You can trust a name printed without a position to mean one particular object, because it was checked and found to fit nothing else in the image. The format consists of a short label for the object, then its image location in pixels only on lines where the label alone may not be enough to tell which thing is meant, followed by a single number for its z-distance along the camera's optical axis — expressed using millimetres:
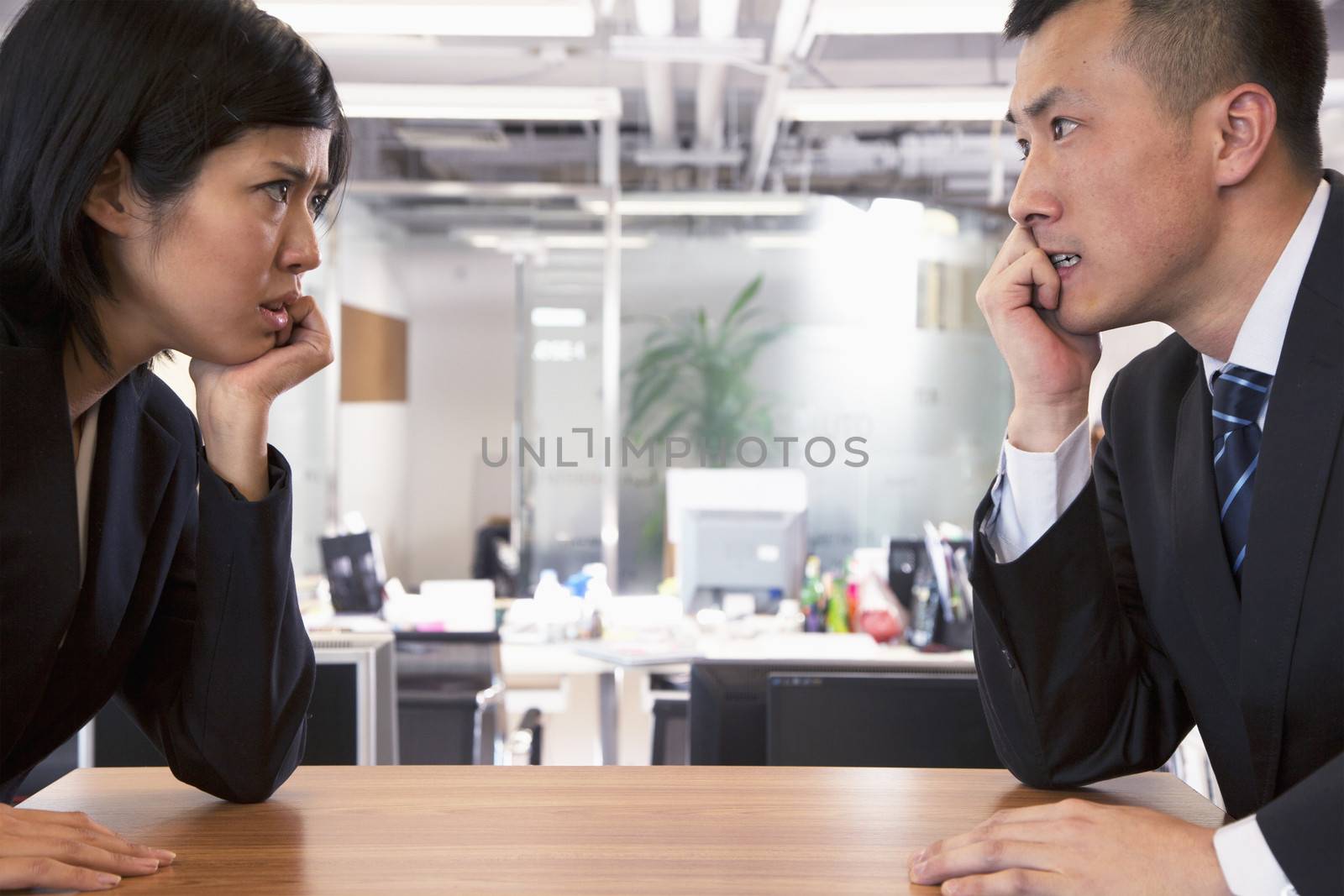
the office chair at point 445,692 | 3207
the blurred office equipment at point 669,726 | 3582
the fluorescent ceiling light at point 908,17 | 4371
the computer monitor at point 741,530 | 4512
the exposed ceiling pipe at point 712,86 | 5492
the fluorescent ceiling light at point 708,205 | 7418
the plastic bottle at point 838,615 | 4559
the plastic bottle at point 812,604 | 4543
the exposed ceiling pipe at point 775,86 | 5258
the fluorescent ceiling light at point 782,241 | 7453
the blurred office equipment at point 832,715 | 1929
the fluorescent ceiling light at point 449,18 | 4439
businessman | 1221
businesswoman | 1267
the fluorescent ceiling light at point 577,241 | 7453
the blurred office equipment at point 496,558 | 8672
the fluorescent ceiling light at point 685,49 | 5008
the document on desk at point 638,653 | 3957
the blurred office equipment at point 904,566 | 4551
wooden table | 993
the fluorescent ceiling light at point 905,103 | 5664
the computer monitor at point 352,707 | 2107
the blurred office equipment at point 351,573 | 4816
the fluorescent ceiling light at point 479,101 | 5750
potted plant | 7410
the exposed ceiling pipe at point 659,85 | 5520
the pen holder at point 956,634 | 4141
